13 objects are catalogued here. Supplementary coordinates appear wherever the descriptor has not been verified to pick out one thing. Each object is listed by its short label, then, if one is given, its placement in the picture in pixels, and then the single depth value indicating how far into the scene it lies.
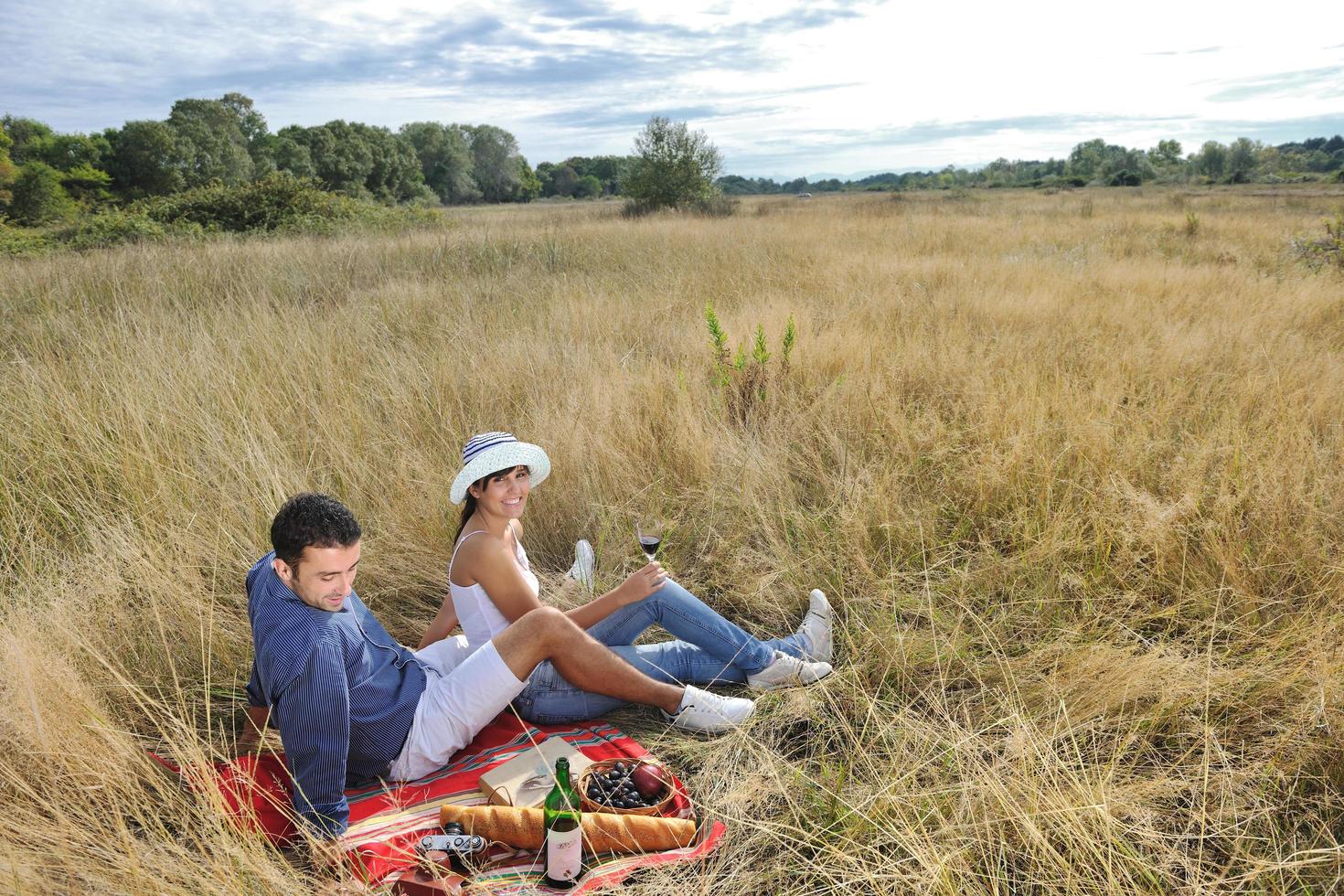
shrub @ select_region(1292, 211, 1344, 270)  8.88
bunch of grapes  2.29
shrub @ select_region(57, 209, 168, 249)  12.29
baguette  2.16
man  2.07
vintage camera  2.04
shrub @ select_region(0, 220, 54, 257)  12.33
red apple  2.34
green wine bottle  1.98
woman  2.79
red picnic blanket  2.06
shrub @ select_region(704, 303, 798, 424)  4.96
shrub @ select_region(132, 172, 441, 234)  14.63
